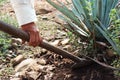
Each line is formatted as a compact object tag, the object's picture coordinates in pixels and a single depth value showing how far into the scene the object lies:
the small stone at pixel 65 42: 2.47
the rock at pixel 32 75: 2.20
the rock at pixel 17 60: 2.45
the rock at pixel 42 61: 2.35
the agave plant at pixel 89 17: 2.14
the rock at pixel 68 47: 2.36
